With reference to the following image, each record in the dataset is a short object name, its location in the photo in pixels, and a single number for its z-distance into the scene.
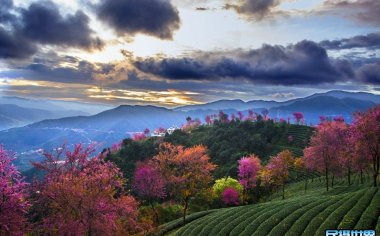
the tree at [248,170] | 85.25
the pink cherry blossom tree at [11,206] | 23.11
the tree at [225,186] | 96.58
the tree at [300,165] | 103.56
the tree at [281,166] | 82.31
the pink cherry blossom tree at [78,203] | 30.23
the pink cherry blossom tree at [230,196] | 90.25
